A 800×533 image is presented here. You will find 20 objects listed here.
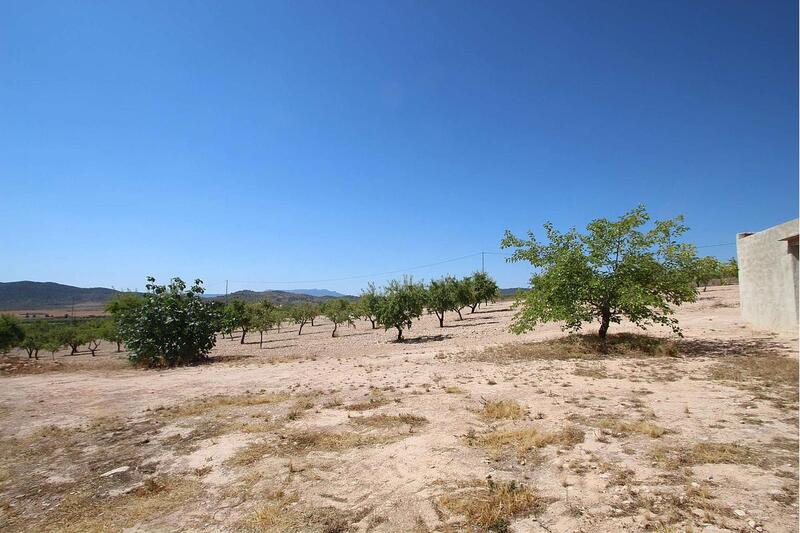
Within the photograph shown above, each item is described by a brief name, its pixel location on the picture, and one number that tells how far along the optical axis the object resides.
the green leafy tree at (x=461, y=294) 39.50
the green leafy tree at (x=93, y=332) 39.88
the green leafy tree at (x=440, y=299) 34.91
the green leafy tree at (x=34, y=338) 39.56
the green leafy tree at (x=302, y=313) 43.75
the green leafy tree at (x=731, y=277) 48.80
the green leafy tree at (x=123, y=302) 22.19
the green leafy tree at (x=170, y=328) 16.64
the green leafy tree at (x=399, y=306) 24.73
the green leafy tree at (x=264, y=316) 33.38
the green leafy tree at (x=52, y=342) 39.75
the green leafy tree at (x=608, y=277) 12.70
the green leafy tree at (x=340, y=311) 38.16
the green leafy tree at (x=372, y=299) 26.55
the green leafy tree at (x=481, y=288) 44.02
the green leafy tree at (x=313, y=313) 45.17
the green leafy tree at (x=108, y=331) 36.47
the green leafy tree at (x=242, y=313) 35.47
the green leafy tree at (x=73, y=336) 41.56
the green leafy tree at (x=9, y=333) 34.16
